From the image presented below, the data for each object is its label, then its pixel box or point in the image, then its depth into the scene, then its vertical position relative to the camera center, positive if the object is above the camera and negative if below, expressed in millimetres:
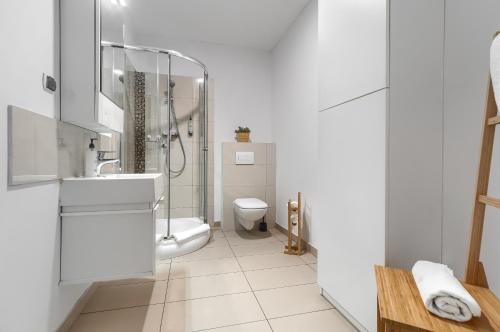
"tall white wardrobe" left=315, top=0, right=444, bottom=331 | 1161 +139
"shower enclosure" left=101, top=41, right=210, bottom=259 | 2609 +339
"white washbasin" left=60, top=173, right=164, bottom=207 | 1381 -158
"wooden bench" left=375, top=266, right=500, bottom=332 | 768 -493
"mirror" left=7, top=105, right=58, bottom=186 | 928 +70
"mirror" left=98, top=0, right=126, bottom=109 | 1460 +750
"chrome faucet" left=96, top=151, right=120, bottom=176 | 1703 +26
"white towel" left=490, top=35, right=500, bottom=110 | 847 +351
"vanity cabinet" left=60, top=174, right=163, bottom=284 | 1371 -373
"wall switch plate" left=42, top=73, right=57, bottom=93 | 1166 +391
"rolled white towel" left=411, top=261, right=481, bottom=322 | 775 -432
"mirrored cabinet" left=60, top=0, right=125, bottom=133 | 1318 +553
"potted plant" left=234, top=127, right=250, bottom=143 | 3416 +425
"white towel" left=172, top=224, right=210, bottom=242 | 2517 -732
